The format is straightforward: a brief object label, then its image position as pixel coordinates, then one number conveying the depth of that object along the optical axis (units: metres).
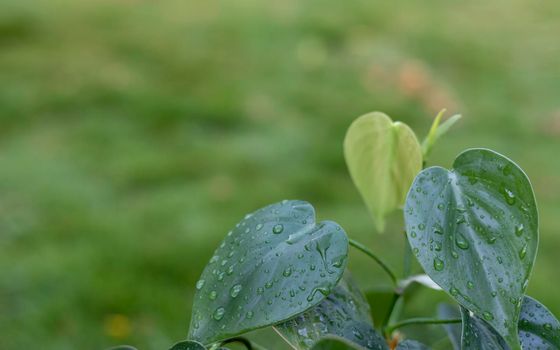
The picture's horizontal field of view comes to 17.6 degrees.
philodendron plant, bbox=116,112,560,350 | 0.77
